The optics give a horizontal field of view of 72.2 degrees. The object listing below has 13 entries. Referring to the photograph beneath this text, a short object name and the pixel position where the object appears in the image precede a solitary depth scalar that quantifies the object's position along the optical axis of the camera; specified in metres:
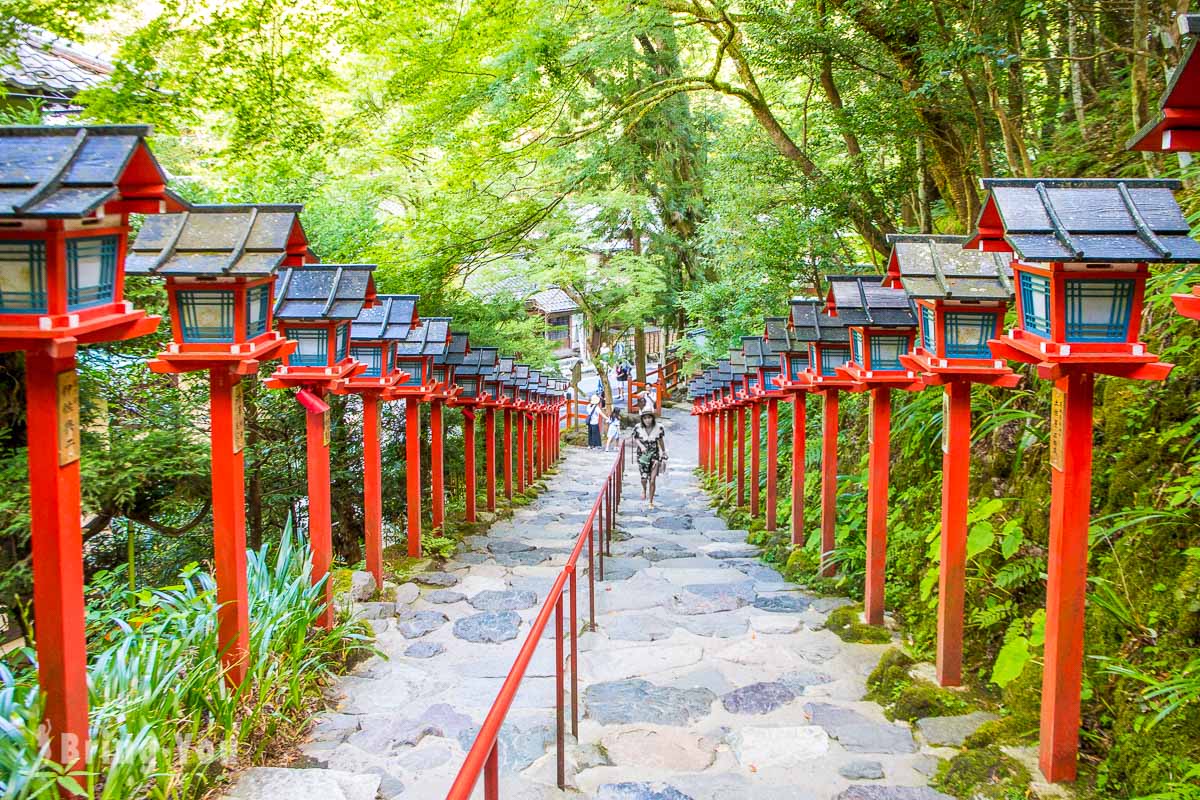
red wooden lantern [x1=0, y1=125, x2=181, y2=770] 3.19
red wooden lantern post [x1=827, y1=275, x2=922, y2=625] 6.57
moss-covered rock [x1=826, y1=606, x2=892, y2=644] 6.39
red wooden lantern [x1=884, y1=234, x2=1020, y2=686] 5.13
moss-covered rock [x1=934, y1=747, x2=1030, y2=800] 3.86
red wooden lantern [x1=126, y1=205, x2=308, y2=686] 4.76
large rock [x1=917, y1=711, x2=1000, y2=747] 4.55
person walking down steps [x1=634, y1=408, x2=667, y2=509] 13.82
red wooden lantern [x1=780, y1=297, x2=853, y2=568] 8.24
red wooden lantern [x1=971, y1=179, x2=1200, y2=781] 3.74
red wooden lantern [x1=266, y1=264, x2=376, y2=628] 6.31
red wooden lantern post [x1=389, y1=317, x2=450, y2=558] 9.12
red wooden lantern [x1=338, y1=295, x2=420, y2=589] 7.63
